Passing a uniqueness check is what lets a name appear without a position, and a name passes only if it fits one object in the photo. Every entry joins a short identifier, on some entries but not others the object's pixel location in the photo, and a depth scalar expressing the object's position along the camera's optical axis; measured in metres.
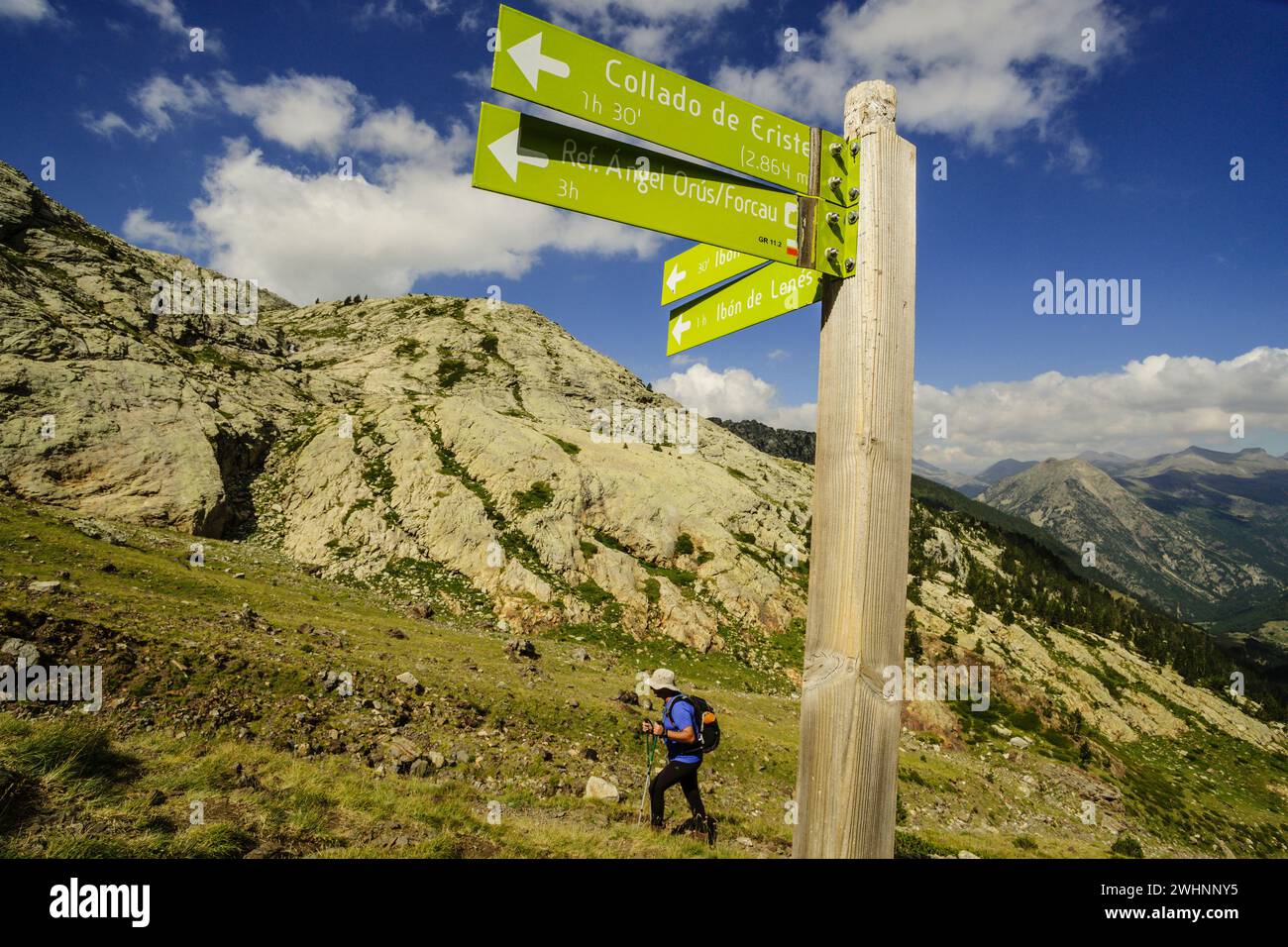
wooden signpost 2.96
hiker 9.21
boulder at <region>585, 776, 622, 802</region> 11.47
